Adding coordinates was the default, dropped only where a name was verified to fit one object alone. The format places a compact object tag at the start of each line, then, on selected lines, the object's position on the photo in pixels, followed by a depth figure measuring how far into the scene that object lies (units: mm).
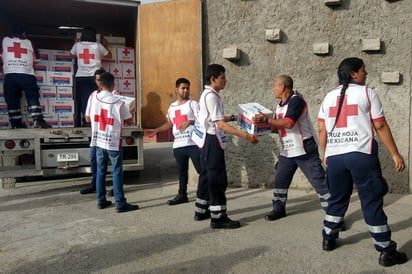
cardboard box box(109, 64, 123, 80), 7430
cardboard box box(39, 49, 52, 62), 7195
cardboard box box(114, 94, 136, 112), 5783
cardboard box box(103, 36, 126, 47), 7670
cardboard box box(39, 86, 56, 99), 6797
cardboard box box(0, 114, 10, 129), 6704
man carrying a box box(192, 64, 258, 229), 4270
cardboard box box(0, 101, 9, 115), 6699
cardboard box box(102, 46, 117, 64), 7477
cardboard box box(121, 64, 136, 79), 7467
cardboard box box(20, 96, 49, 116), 6742
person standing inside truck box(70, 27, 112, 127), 7141
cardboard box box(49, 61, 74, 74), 7184
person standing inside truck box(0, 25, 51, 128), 6539
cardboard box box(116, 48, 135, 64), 7527
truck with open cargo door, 6172
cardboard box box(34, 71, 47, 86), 6777
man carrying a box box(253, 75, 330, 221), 4223
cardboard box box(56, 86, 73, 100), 6867
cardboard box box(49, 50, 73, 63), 7328
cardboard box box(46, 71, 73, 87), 6840
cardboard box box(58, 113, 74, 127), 6875
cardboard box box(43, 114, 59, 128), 6791
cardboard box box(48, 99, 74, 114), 6816
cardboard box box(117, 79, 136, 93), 7385
